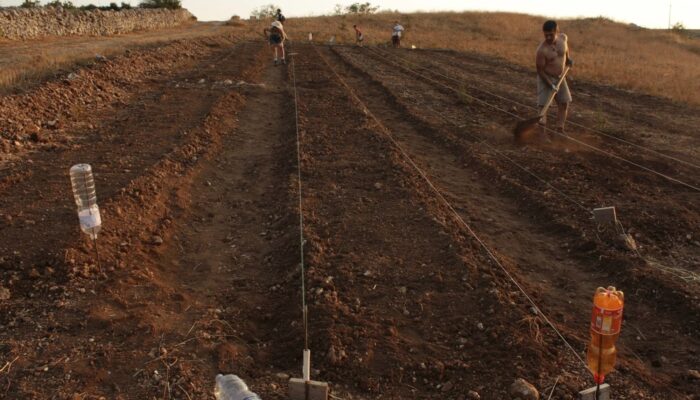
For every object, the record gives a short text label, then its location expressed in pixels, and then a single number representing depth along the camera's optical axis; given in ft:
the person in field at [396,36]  91.35
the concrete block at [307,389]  9.89
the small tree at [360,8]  217.36
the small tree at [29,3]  82.79
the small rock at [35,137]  26.73
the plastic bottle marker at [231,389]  9.38
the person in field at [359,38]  97.55
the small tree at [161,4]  148.77
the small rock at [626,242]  16.70
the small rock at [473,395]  10.39
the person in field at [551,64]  27.30
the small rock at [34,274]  14.03
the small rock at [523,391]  10.20
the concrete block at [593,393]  9.75
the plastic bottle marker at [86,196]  13.98
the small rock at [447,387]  10.74
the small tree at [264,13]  194.40
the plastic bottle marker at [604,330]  9.00
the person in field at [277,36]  56.45
